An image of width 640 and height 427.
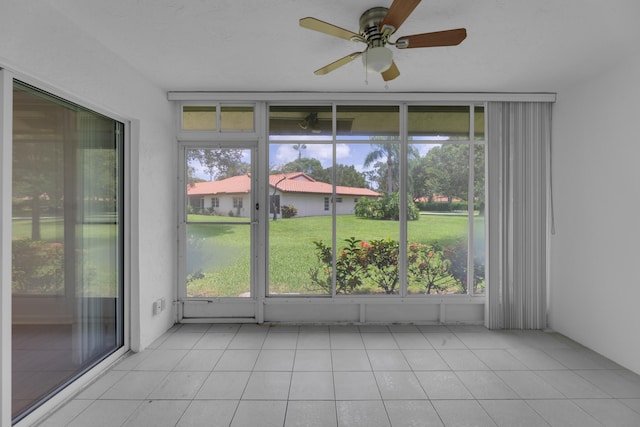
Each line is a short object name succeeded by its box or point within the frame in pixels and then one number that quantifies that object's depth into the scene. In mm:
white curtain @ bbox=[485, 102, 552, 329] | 3568
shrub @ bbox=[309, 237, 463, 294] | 3801
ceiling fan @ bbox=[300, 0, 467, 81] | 1842
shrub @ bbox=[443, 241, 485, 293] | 3758
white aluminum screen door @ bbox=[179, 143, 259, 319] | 3797
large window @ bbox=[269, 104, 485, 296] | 3768
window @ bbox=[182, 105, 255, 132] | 3773
